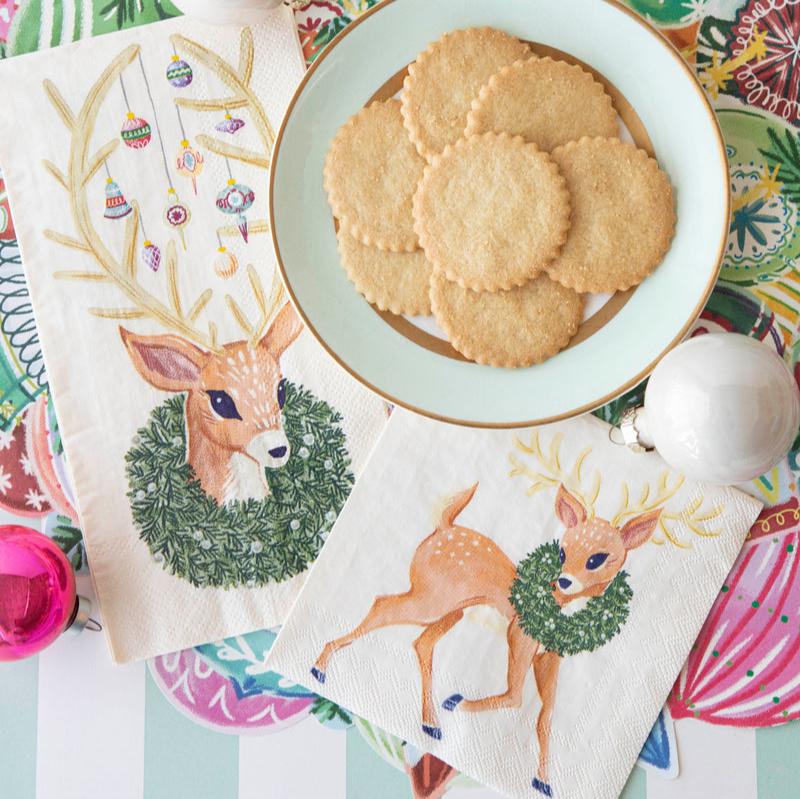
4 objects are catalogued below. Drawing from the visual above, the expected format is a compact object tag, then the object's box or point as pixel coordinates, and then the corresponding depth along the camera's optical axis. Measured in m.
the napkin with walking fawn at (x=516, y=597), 0.44
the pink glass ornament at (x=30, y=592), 0.42
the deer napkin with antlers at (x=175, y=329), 0.44
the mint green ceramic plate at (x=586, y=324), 0.42
